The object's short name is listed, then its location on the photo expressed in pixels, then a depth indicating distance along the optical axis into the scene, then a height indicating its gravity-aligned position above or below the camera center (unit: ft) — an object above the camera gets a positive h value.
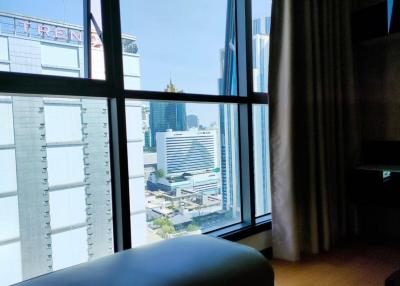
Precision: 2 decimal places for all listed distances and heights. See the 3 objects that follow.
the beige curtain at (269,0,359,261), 7.80 +0.00
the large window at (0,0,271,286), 4.99 +0.09
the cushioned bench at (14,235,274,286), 3.26 -1.60
